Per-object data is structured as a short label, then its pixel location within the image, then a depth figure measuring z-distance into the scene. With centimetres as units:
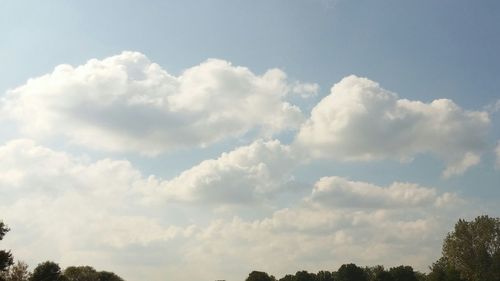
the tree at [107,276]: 17162
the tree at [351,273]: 17791
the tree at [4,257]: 7844
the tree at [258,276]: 19458
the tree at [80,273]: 15542
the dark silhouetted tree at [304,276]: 19212
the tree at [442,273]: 13638
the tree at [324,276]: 19312
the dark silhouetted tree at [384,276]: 16425
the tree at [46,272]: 11281
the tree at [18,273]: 9531
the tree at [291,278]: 19392
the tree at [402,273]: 16625
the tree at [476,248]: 10831
